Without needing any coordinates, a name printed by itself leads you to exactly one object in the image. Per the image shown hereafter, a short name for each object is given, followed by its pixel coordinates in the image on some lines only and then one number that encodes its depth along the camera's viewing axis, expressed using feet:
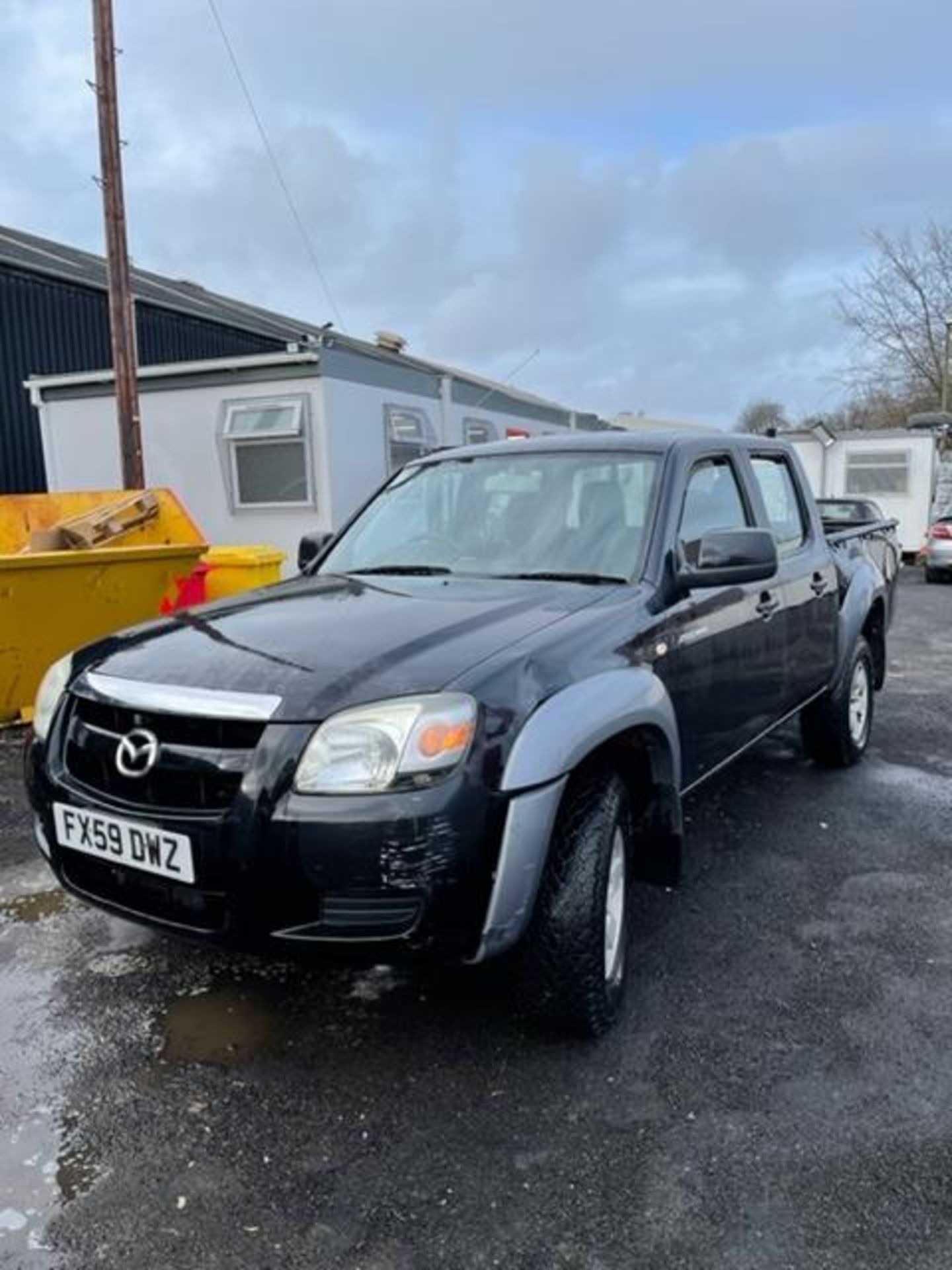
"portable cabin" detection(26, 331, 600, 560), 32.83
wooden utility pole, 29.17
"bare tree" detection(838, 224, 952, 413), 99.45
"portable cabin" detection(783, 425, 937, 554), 60.75
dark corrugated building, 44.60
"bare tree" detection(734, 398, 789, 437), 144.25
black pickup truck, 7.25
